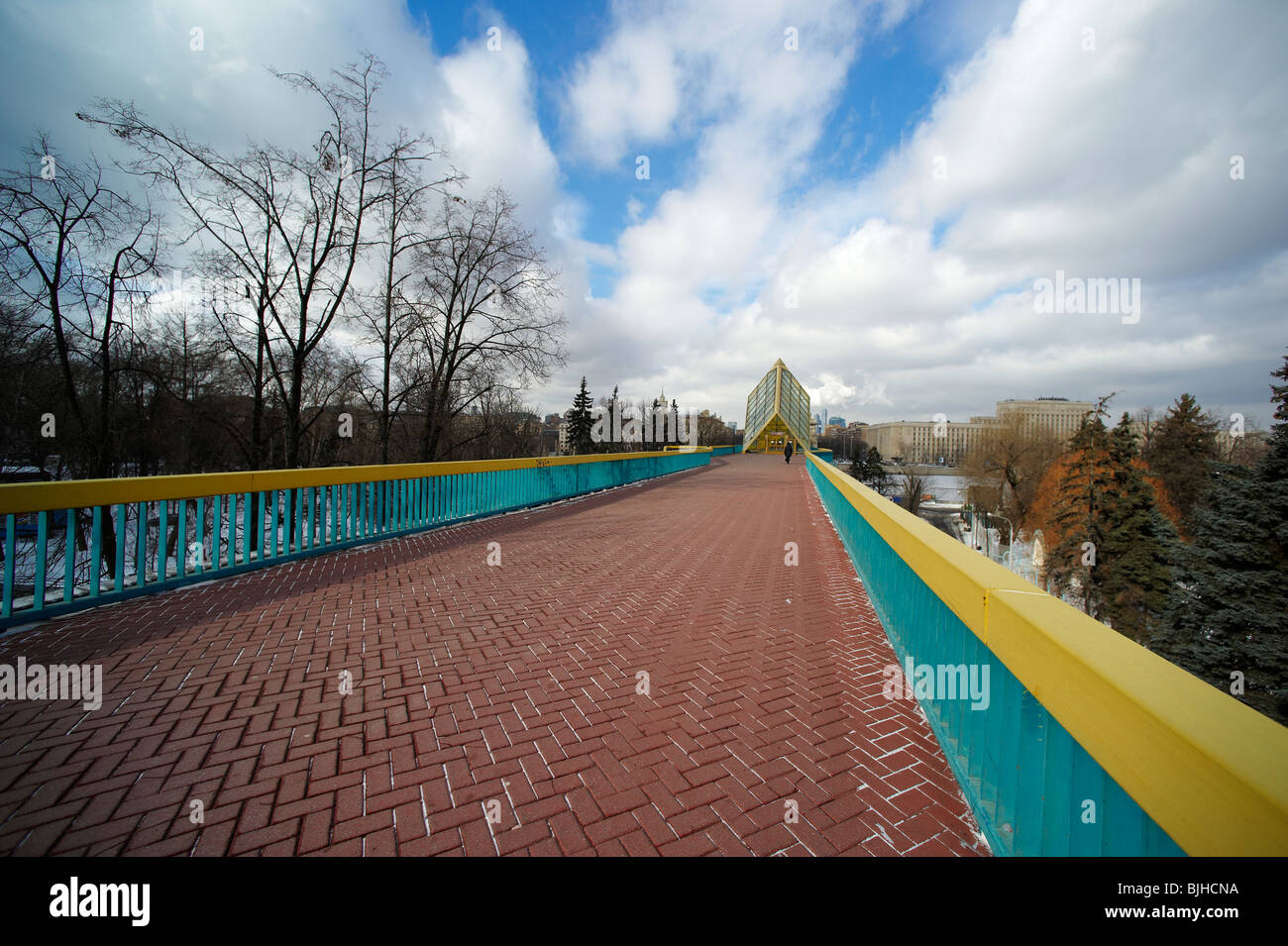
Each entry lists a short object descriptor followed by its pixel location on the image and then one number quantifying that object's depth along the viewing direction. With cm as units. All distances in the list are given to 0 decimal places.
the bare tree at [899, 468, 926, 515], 5119
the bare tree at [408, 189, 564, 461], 1630
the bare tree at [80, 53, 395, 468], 1232
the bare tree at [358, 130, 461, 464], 1389
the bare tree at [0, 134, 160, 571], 1116
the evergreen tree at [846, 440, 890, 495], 4914
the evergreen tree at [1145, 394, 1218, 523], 3478
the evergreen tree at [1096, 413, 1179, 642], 2472
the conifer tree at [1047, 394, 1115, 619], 2717
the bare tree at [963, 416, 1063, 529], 4591
